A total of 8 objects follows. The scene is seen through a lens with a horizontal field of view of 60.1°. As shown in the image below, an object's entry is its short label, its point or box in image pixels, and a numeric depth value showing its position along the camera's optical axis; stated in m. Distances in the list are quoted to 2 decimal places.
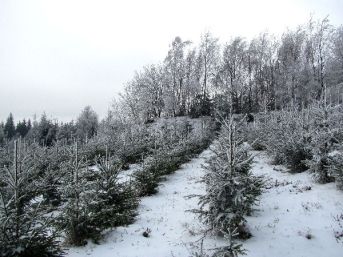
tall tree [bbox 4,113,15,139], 92.50
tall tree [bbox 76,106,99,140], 67.99
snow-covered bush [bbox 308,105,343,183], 12.59
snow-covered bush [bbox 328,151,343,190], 11.40
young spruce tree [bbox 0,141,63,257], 6.79
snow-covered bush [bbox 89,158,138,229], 10.30
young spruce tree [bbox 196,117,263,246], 8.54
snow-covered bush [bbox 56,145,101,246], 9.44
